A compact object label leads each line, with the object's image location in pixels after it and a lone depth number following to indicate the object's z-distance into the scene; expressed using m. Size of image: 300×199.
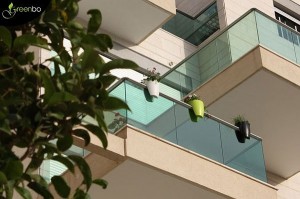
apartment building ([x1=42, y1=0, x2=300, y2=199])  11.34
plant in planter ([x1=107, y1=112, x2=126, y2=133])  11.36
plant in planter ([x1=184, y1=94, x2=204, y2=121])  12.51
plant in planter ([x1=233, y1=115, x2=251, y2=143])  12.66
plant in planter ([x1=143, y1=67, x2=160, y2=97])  12.30
